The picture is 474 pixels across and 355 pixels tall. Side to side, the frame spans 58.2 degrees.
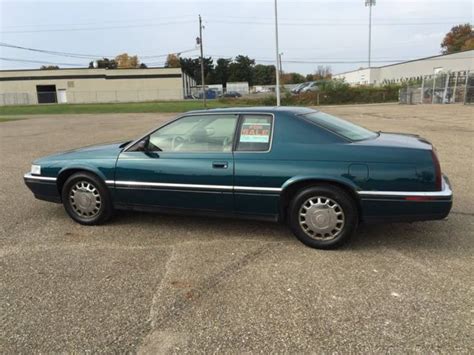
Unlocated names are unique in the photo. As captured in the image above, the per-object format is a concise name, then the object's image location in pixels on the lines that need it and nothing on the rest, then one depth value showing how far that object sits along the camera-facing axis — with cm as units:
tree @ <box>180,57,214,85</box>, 11731
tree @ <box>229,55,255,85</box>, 12012
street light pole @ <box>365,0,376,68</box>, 7819
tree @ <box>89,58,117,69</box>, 10981
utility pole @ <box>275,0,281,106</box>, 3412
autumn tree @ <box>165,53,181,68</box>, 11644
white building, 5425
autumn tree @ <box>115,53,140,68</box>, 10938
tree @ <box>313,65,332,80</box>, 11609
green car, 402
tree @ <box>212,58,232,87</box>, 12106
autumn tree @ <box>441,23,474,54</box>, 8669
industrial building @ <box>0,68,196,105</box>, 7000
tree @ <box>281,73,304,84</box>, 12481
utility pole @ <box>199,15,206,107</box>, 5772
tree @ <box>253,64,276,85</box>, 12538
